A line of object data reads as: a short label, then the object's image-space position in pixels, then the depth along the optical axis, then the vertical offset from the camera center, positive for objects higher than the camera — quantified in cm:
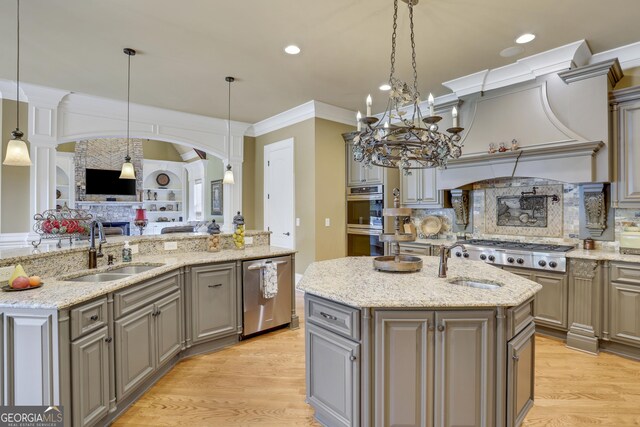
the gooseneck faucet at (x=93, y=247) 262 -29
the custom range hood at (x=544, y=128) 316 +92
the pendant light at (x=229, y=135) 410 +145
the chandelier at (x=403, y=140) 198 +46
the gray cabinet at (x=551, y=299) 326 -91
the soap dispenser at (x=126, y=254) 294 -38
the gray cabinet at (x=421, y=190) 457 +31
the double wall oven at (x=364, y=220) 492 -13
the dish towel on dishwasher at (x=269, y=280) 342 -73
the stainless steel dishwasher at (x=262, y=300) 336 -96
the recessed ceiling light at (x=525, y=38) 299 +164
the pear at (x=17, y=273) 198 -38
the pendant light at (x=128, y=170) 396 +52
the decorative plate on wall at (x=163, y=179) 1037 +105
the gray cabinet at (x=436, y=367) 172 -83
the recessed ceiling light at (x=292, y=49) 322 +165
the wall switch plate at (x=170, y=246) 346 -37
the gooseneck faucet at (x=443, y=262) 220 -34
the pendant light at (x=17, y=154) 240 +44
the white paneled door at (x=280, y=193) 549 +33
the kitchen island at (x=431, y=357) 172 -78
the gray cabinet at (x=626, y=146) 309 +64
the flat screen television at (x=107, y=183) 847 +78
